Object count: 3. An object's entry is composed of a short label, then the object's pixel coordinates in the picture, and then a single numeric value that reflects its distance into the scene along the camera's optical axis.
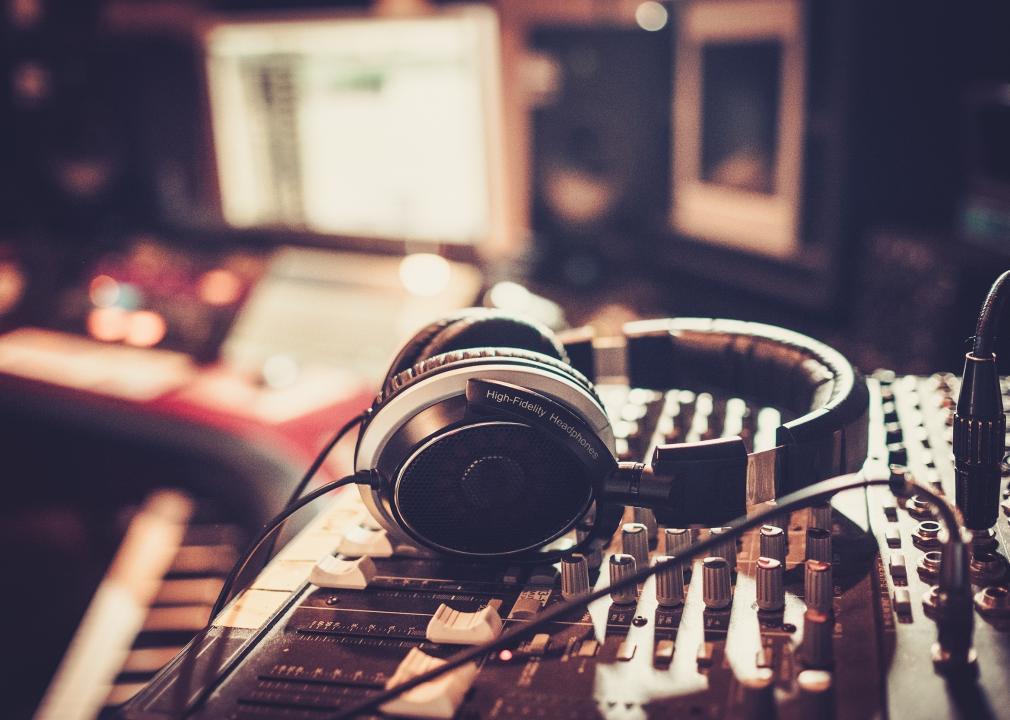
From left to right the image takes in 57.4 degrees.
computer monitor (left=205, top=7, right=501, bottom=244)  1.50
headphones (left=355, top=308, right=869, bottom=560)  0.56
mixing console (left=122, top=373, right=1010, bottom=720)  0.45
